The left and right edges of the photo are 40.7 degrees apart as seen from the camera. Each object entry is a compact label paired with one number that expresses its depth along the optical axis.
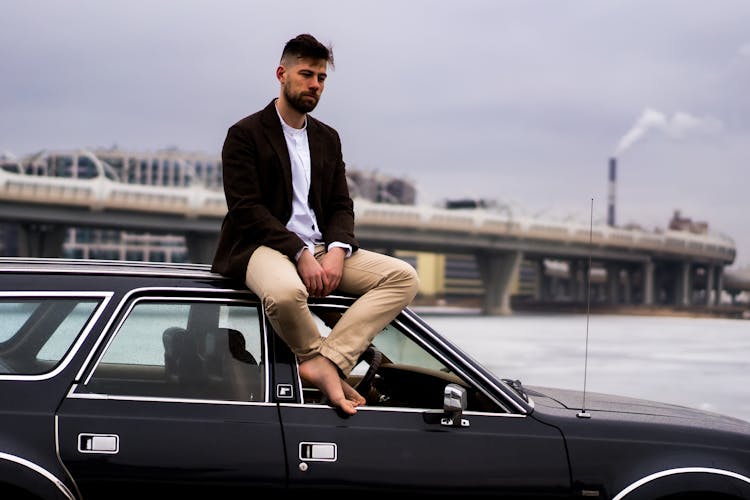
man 3.90
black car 3.70
